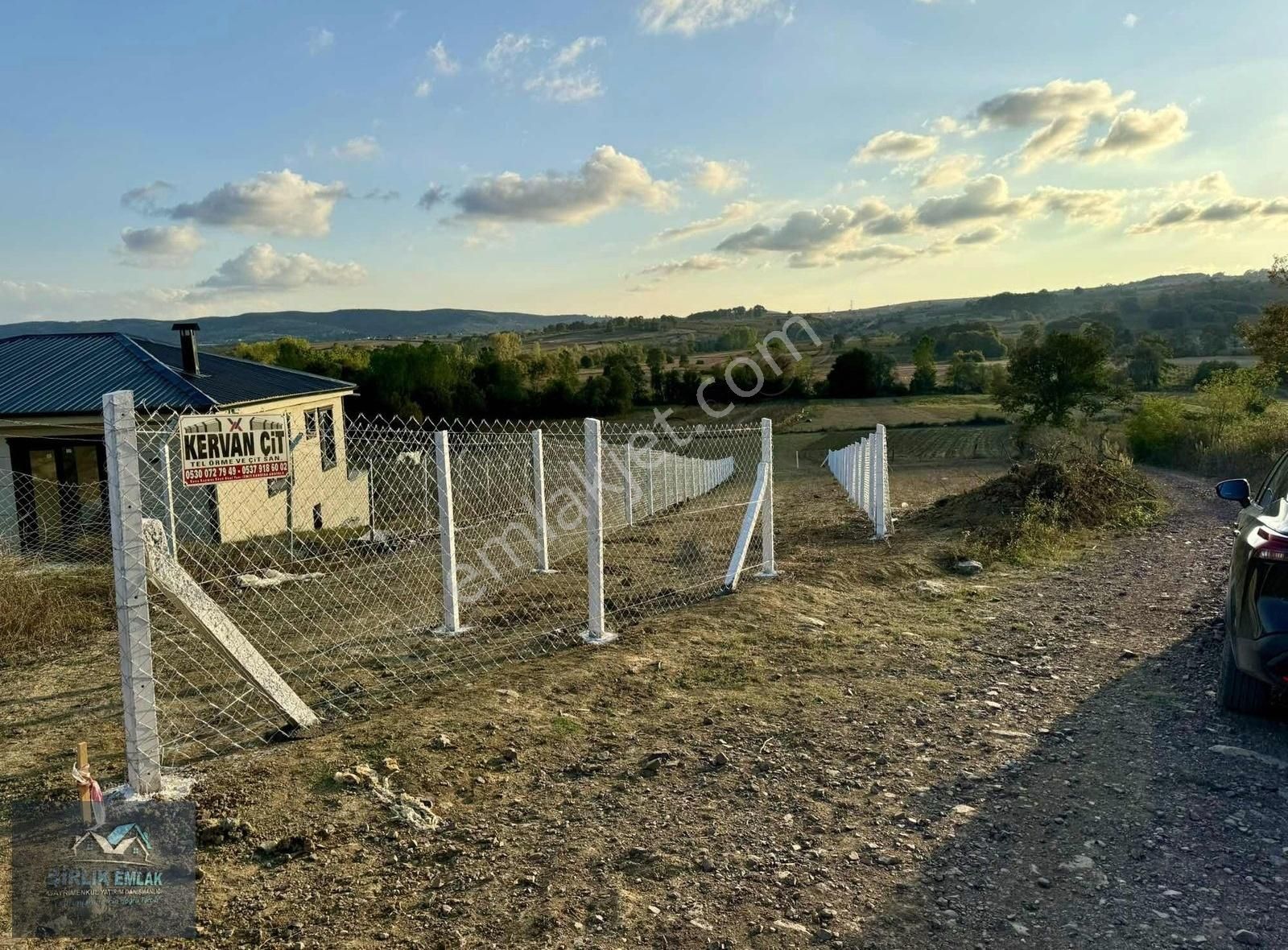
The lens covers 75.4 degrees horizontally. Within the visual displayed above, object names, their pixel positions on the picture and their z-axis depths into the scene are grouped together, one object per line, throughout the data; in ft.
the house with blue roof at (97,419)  46.93
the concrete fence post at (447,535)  19.84
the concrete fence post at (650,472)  48.06
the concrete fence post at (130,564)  10.75
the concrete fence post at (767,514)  25.94
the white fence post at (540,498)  28.35
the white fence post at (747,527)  25.44
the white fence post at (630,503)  42.02
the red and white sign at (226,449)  14.17
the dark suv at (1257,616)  13.09
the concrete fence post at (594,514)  19.35
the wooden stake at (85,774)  10.28
